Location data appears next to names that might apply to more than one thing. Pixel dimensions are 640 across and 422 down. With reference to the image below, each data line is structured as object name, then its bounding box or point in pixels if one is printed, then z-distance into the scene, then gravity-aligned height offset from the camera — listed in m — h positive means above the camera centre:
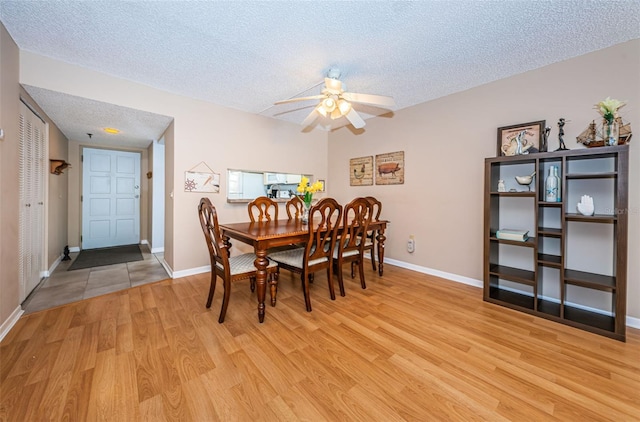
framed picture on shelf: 2.30 +0.74
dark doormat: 3.57 -0.82
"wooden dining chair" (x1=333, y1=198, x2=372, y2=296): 2.45 -0.32
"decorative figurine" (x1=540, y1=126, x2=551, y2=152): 2.18 +0.66
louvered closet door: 2.24 +0.09
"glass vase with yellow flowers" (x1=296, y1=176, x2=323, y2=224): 2.65 +0.22
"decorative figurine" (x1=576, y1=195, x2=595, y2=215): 1.92 +0.04
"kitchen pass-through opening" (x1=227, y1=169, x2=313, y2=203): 3.55 +0.39
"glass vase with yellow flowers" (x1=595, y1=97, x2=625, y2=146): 1.77 +0.69
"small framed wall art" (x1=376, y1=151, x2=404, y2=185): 3.50 +0.63
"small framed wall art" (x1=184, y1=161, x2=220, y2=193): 3.10 +0.39
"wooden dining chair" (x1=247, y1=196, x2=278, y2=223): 2.93 +0.07
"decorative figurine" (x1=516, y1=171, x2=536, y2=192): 2.21 +0.29
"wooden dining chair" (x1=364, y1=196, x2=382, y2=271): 3.02 -0.38
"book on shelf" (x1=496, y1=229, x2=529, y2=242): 2.23 -0.23
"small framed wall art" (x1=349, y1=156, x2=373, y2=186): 3.92 +0.66
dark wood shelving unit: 1.78 -0.30
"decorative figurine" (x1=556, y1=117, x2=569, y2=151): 2.05 +0.68
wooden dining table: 1.93 -0.24
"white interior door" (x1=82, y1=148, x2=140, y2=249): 4.56 +0.21
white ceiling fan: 2.18 +1.06
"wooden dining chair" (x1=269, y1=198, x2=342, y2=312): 2.14 -0.46
